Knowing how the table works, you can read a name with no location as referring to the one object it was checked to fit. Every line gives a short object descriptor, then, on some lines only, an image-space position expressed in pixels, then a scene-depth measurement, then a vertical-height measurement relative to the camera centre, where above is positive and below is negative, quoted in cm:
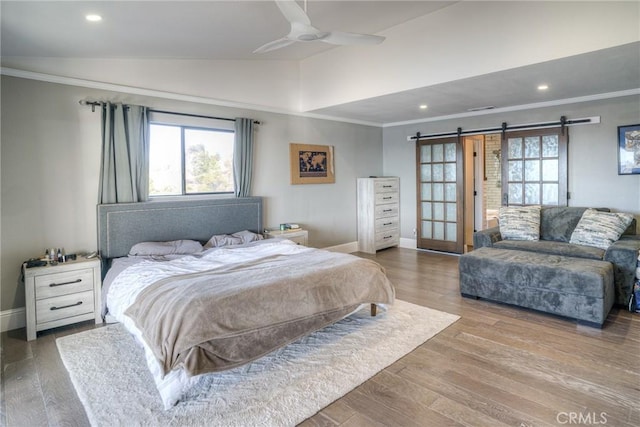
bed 233 -70
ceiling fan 259 +135
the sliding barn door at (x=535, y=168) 540 +47
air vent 573 +149
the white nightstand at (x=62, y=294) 331 -90
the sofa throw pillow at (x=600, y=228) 425 -39
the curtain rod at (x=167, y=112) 388 +112
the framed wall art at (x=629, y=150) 475 +63
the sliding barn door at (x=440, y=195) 666 +7
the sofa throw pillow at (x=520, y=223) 494 -36
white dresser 690 -27
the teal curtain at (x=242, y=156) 515 +65
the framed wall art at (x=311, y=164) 600 +63
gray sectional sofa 343 -82
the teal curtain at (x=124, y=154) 398 +54
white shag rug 221 -130
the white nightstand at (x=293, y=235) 529 -52
